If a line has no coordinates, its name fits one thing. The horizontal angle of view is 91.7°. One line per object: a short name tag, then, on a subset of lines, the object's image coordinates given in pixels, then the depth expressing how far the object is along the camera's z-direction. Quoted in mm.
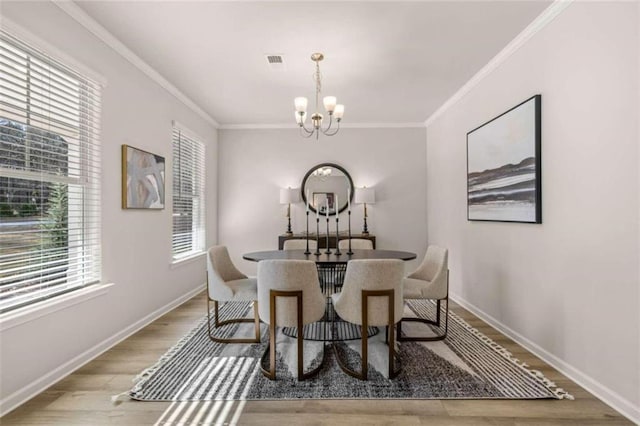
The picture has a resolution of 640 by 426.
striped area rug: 1968
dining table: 2722
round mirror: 5137
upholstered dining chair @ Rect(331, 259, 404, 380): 2074
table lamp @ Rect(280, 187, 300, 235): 4914
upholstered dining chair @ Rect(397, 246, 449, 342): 2697
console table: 4816
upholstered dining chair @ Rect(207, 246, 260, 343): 2715
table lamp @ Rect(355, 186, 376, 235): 4898
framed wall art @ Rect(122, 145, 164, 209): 2818
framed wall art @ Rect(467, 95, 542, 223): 2471
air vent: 2878
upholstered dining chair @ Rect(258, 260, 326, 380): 2074
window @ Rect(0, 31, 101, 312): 1845
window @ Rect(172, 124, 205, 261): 3967
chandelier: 2787
